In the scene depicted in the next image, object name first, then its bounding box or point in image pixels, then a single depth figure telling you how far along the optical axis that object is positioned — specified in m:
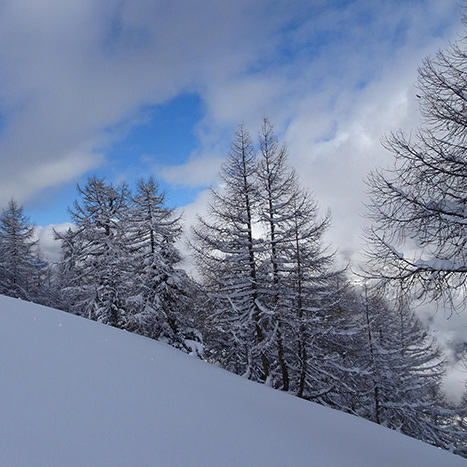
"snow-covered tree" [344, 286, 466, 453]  13.66
